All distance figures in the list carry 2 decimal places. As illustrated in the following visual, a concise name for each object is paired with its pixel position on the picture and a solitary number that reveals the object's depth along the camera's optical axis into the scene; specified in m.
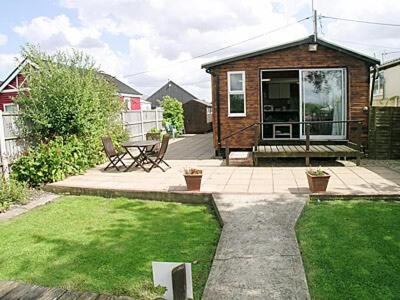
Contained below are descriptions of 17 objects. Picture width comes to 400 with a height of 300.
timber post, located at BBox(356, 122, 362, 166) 9.30
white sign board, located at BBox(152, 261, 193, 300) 1.93
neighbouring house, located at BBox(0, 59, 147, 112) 10.12
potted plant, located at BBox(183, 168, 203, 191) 6.89
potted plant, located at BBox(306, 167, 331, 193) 6.45
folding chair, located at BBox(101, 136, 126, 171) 9.55
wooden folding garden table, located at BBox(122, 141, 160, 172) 9.20
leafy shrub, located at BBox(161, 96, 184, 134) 21.19
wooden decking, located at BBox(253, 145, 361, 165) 9.38
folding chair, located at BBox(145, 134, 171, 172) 9.27
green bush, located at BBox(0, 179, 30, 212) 7.14
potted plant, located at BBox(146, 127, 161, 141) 13.15
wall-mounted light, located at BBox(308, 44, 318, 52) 10.39
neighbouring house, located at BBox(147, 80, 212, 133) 24.23
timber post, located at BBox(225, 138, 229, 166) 9.94
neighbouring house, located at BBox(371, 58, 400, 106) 15.21
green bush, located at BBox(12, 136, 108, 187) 8.24
